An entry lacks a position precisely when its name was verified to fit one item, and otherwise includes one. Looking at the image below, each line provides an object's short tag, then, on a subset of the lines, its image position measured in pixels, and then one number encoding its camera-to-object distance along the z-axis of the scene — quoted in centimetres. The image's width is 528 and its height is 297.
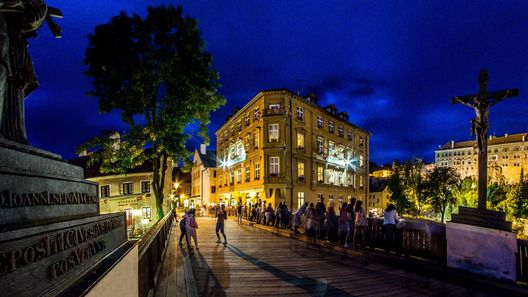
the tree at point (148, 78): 1491
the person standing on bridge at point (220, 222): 1464
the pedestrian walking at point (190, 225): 1315
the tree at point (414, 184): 4275
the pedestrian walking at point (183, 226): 1356
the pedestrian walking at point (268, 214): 2188
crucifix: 877
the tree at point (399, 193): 4594
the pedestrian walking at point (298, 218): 1764
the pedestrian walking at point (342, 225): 1261
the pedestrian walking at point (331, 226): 1368
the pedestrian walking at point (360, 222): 1148
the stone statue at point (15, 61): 266
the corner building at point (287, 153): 3478
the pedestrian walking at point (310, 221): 1485
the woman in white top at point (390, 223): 1053
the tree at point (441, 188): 4024
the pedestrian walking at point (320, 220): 1445
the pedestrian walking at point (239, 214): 2577
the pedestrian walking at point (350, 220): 1240
